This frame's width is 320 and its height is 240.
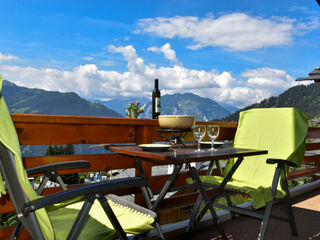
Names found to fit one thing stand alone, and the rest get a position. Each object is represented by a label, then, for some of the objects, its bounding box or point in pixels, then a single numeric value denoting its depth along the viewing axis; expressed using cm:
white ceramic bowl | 218
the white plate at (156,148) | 175
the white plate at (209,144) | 226
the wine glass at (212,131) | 223
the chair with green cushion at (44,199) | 92
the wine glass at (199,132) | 213
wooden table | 155
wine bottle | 282
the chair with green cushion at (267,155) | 218
